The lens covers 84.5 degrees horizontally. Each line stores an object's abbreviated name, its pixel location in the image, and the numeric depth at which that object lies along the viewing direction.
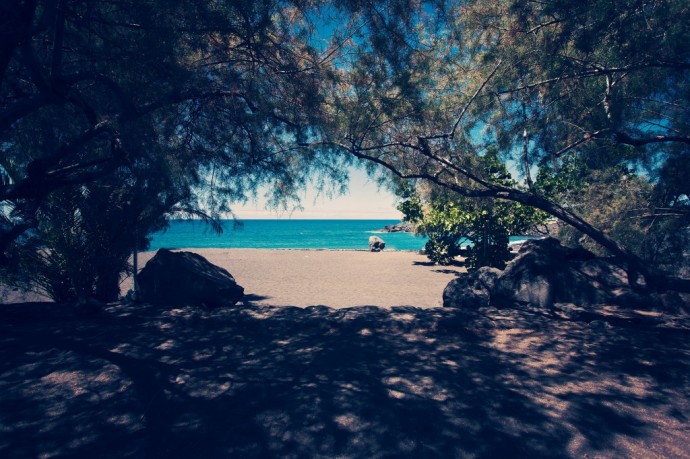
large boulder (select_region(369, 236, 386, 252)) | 34.78
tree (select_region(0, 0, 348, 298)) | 5.17
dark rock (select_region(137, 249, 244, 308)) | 8.88
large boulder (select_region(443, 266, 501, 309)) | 9.48
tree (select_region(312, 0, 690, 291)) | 5.72
